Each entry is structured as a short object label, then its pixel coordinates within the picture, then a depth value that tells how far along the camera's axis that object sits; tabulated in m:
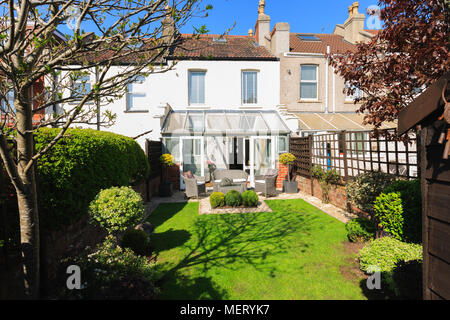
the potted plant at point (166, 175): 11.52
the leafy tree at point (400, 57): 3.89
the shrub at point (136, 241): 5.12
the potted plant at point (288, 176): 11.77
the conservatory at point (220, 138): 12.83
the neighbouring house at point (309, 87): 14.87
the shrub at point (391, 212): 4.04
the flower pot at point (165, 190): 11.51
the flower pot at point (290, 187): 11.76
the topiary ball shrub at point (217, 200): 8.95
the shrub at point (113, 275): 3.21
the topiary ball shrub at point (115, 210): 4.64
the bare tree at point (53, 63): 2.38
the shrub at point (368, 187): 5.75
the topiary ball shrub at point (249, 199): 8.92
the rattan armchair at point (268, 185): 10.89
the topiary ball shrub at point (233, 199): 9.03
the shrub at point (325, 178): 8.93
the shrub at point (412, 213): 3.88
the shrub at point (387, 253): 3.71
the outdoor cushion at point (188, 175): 11.40
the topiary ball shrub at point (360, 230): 5.29
